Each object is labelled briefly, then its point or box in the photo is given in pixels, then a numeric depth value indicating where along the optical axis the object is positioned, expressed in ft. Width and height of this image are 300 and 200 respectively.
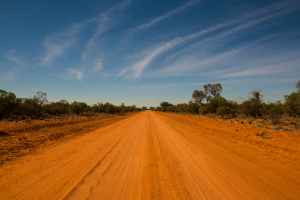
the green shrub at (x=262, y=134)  33.29
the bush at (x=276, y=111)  59.29
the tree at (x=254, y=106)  75.52
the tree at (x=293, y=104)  59.51
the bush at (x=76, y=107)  125.90
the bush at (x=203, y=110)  123.20
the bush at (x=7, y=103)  71.83
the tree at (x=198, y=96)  216.76
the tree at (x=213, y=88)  191.20
